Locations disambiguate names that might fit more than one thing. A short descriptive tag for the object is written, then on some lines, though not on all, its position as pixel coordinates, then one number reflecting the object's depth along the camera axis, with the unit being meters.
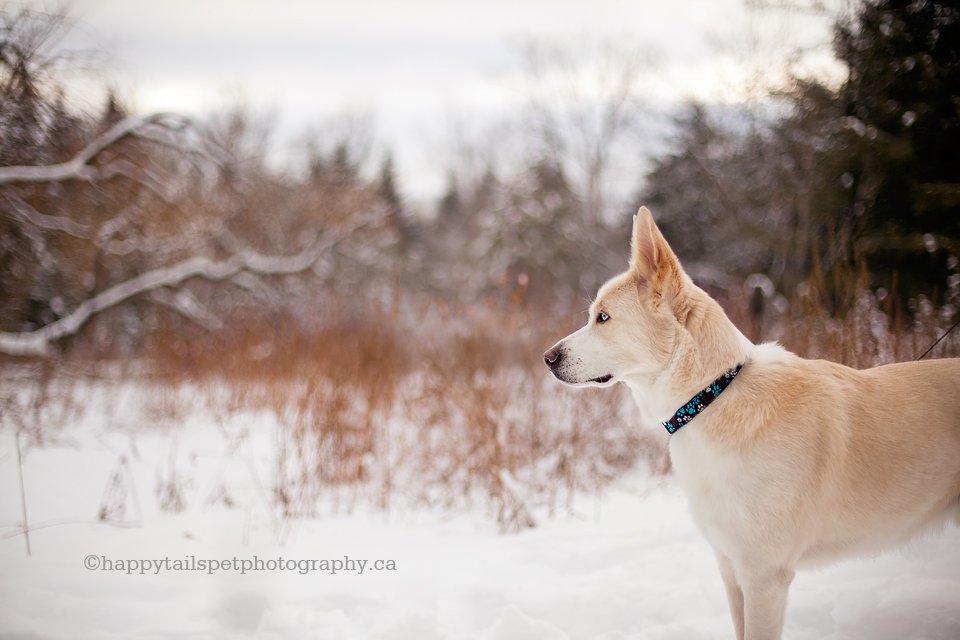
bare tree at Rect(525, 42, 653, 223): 23.77
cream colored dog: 2.15
